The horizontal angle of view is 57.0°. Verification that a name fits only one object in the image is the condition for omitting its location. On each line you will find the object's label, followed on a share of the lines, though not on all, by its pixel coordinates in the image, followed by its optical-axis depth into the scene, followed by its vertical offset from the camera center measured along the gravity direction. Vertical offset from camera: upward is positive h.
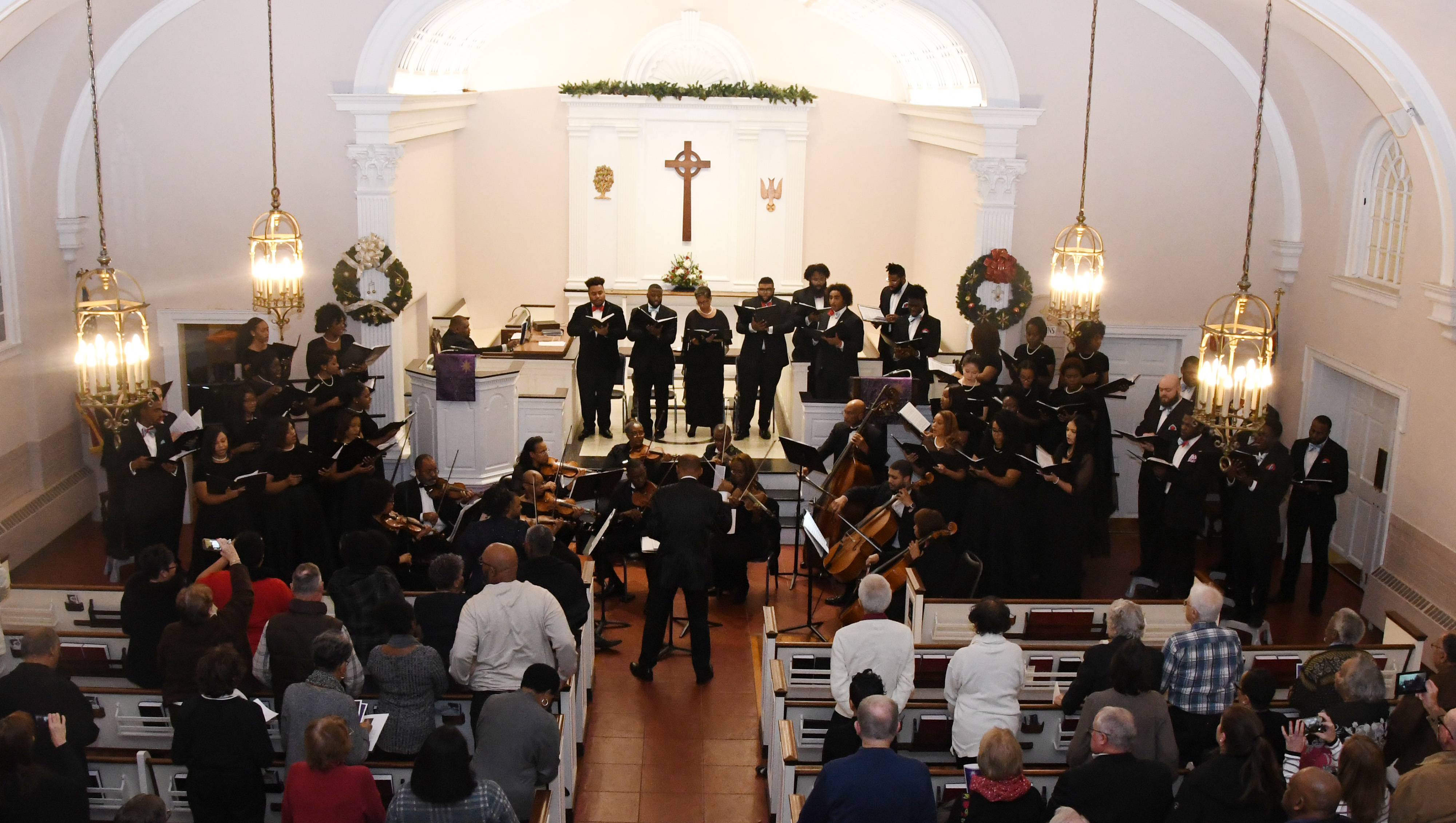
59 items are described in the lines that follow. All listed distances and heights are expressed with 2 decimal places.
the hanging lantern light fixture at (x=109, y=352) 7.99 -1.00
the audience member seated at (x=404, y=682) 7.26 -2.64
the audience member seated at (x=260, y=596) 8.34 -2.52
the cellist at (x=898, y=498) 10.84 -2.43
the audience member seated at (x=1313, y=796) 5.96 -2.55
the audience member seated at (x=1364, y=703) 7.30 -2.61
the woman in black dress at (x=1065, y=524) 11.85 -2.76
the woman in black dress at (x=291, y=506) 11.17 -2.65
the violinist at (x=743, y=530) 11.80 -2.92
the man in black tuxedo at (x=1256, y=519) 12.05 -2.70
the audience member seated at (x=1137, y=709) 7.16 -2.64
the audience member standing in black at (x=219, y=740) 6.68 -2.73
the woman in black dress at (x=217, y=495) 10.88 -2.47
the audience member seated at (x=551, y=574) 8.61 -2.43
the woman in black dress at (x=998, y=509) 11.59 -2.58
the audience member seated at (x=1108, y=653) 7.73 -2.53
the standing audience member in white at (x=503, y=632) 7.77 -2.52
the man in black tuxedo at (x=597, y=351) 15.01 -1.74
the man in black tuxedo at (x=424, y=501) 11.03 -2.51
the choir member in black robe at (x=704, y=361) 15.17 -1.84
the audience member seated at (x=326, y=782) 6.14 -2.70
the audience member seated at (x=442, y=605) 8.24 -2.51
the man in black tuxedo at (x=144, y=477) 11.98 -2.60
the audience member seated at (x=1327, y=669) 7.75 -2.60
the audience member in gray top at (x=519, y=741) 6.75 -2.73
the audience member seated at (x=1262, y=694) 7.25 -2.56
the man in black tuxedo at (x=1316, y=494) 12.38 -2.55
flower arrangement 19.25 -1.07
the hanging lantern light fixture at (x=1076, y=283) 9.97 -0.53
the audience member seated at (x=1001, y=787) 6.19 -2.65
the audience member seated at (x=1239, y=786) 6.32 -2.67
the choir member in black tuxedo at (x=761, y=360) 15.31 -1.80
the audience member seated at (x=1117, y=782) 6.39 -2.69
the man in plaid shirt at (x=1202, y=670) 7.87 -2.65
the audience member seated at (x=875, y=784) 6.21 -2.67
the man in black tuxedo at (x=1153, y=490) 12.81 -2.66
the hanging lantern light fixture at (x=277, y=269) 10.55 -0.63
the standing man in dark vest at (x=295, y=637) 7.58 -2.50
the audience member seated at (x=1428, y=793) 6.32 -2.69
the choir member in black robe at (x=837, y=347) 14.82 -1.58
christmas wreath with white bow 14.69 -0.99
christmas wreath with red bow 15.13 -0.97
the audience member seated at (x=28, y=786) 6.14 -2.76
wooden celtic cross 19.59 +0.52
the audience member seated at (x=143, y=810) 5.61 -2.60
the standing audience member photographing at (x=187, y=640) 7.59 -2.55
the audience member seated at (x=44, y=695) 6.87 -2.61
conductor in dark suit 10.20 -2.50
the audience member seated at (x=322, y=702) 6.81 -2.58
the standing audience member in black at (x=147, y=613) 8.12 -2.57
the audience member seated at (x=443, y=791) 5.82 -2.57
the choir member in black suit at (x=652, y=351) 15.12 -1.73
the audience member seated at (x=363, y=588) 8.07 -2.38
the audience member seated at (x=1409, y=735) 7.25 -2.76
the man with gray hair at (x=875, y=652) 7.70 -2.54
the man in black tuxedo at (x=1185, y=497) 12.10 -2.54
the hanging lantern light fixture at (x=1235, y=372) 7.57 -0.88
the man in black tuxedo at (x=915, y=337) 14.79 -1.44
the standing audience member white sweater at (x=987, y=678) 7.60 -2.64
